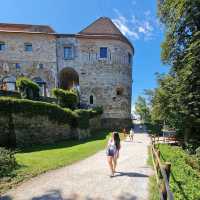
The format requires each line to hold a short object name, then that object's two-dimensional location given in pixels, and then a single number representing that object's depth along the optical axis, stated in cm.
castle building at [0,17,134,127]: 3491
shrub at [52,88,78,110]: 2474
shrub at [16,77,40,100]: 2039
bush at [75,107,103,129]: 2264
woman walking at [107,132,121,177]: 833
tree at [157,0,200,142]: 1644
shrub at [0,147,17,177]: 830
